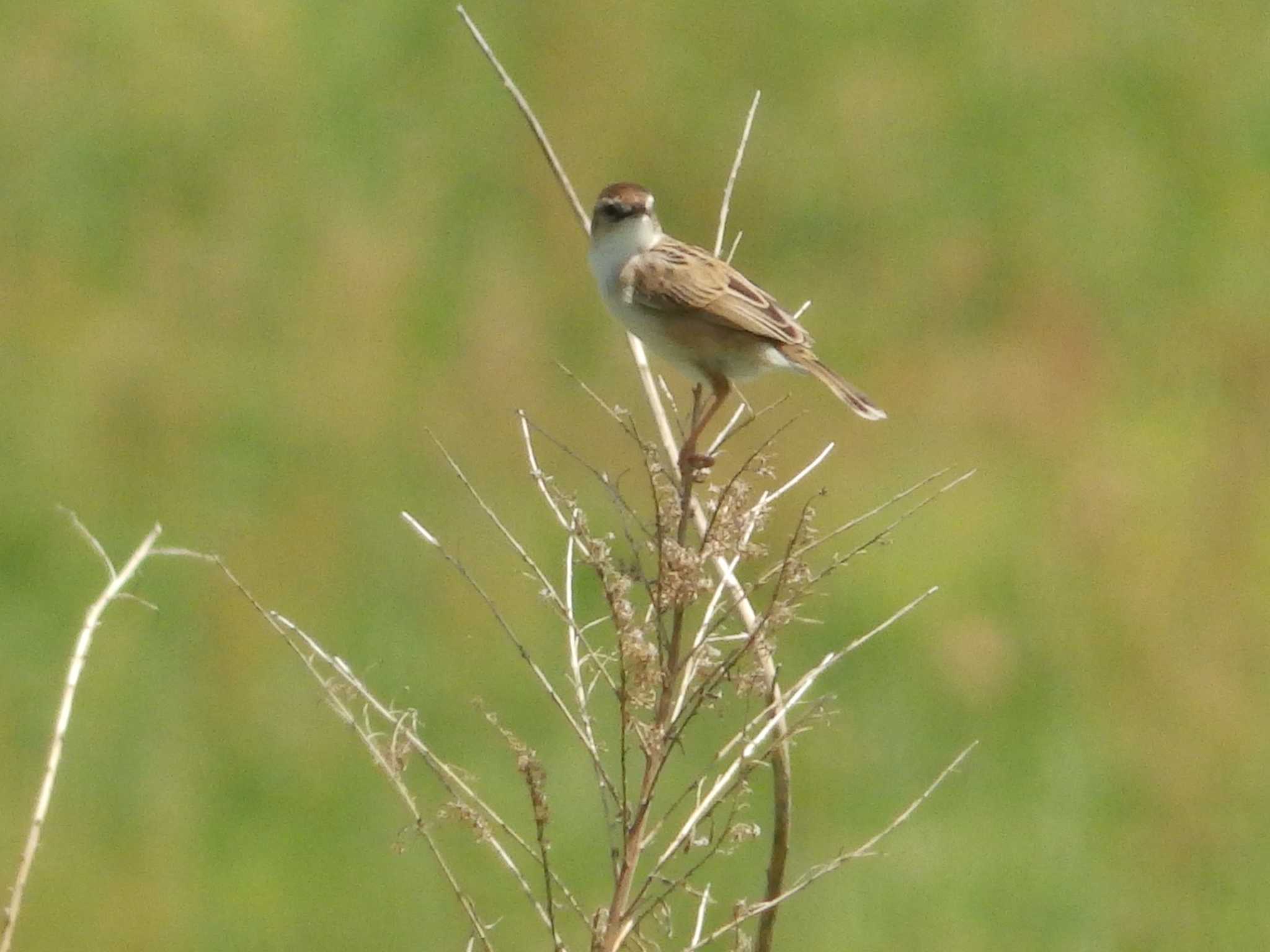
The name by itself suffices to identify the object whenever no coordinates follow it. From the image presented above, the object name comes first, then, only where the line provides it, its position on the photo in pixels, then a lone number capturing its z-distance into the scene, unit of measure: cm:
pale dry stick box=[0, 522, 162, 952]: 518
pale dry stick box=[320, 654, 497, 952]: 536
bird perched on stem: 917
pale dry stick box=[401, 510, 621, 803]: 561
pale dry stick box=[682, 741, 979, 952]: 540
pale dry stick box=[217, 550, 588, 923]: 554
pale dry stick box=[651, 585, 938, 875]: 556
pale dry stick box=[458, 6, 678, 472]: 620
